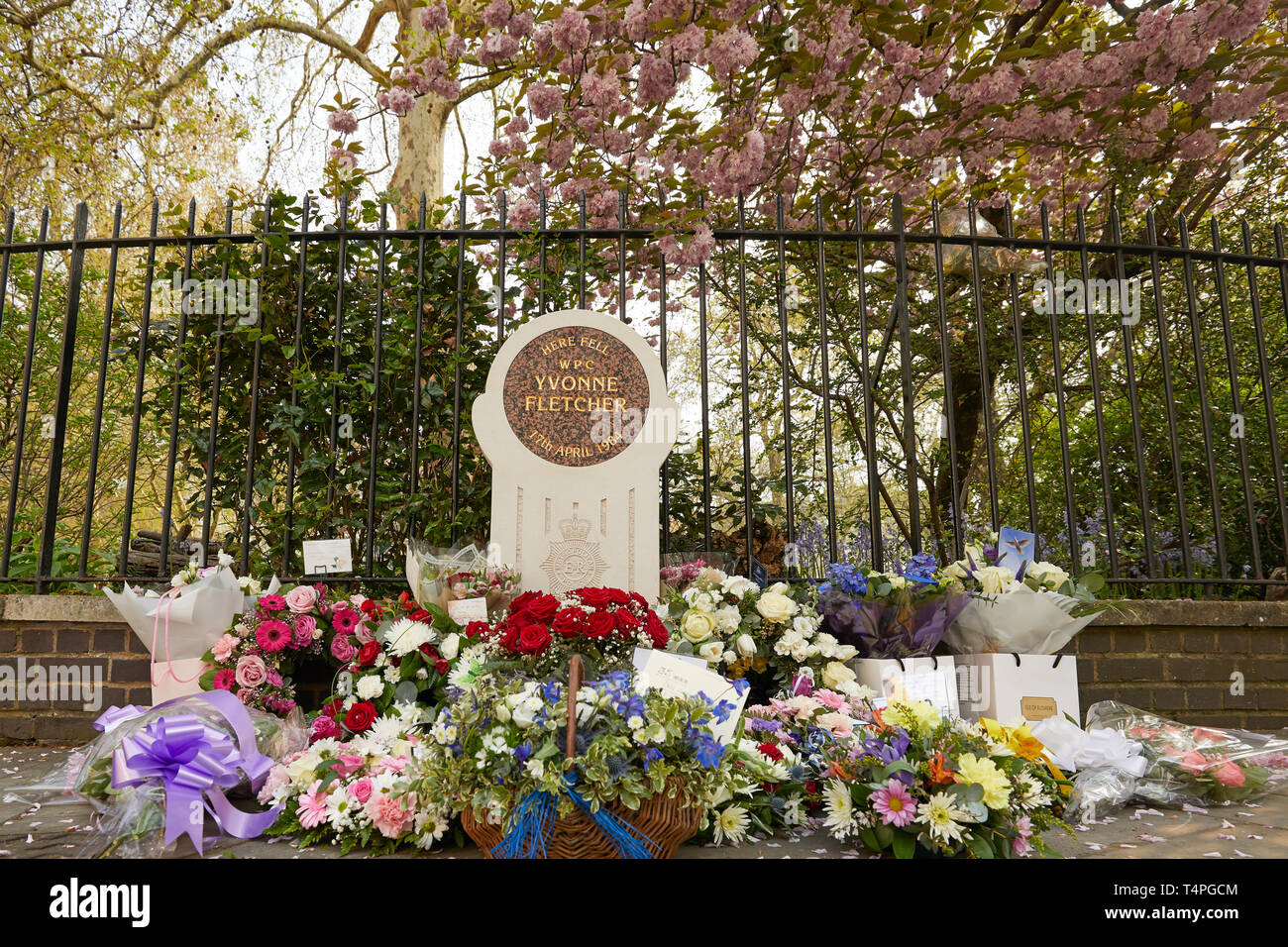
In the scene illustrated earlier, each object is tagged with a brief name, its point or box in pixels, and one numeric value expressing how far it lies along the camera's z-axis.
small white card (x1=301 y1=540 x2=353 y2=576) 3.93
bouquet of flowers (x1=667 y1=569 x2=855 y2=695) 3.12
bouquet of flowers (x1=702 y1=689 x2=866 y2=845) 2.35
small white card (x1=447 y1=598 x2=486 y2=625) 3.18
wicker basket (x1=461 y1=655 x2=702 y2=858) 1.97
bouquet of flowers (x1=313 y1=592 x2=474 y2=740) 2.93
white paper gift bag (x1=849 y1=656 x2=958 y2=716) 3.05
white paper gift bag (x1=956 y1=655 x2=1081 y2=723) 3.19
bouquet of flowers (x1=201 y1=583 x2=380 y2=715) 3.18
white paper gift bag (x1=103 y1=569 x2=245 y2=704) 3.33
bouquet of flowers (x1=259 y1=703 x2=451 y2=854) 2.27
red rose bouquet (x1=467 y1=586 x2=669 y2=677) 2.63
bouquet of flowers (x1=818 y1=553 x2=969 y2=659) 3.23
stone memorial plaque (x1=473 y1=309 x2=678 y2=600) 3.65
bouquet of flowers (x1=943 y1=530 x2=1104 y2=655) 3.30
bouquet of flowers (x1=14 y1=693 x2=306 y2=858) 2.22
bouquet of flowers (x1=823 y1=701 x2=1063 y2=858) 2.06
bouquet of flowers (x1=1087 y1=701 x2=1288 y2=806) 2.90
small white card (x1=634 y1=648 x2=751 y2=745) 2.56
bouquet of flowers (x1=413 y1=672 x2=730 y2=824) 1.96
